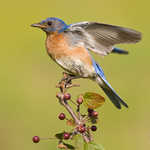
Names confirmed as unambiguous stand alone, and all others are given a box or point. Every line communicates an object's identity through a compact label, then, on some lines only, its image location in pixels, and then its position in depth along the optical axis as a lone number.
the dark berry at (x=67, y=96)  6.22
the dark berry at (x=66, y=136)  5.88
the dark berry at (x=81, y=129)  5.86
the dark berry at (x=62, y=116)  6.40
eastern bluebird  9.65
